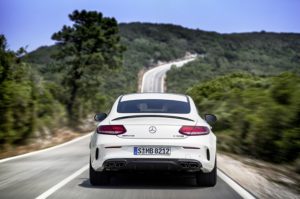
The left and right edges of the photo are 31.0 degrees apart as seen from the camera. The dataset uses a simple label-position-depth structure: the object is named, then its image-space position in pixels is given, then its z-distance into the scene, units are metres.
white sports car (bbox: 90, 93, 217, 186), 8.04
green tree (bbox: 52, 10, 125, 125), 35.38
